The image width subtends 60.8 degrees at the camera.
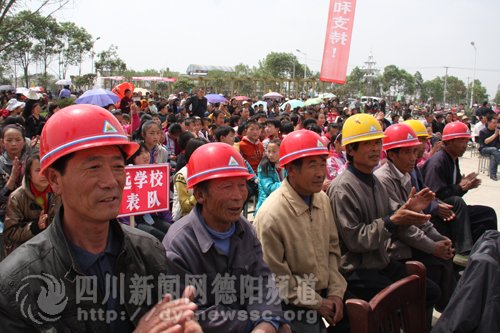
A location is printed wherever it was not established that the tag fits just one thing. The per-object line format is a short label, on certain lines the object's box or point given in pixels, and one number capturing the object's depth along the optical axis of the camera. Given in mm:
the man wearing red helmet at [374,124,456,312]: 3443
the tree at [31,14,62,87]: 36888
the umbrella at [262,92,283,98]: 26489
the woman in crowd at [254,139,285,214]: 5156
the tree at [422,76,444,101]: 77000
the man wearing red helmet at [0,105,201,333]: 1339
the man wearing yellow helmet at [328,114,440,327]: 2891
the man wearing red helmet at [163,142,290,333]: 2171
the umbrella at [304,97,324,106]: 19969
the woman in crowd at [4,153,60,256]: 3254
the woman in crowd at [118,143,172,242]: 4703
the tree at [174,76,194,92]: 43047
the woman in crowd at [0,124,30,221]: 4547
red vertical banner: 10914
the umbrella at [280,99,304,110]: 18847
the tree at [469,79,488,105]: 71950
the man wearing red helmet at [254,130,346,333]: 2658
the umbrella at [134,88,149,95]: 23703
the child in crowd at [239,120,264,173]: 6914
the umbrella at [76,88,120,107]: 10383
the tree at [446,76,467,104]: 72312
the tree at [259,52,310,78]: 59188
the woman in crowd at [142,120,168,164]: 6160
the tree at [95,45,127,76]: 43719
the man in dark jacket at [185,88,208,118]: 11672
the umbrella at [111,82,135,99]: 11821
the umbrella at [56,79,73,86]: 32534
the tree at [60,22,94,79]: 39562
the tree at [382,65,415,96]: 69062
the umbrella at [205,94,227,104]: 19188
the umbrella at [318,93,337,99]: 31075
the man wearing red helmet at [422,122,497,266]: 4047
